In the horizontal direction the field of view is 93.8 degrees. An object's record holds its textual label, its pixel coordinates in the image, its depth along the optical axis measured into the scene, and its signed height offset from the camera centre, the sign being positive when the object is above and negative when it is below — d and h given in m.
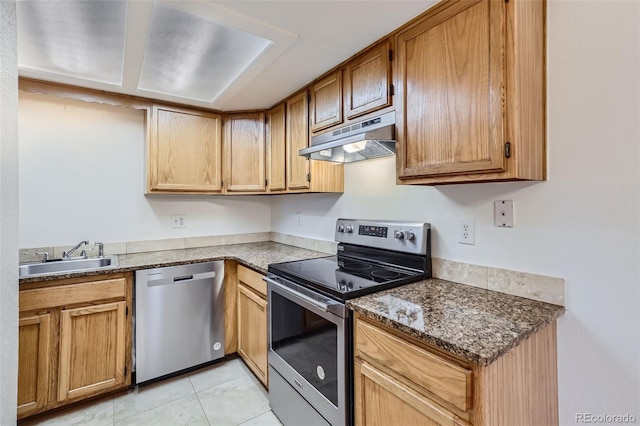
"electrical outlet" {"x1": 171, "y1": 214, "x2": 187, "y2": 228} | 2.69 -0.08
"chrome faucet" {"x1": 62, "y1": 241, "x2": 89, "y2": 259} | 2.14 -0.28
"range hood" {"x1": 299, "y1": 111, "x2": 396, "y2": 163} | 1.44 +0.37
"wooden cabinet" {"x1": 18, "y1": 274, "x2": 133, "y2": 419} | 1.70 -0.78
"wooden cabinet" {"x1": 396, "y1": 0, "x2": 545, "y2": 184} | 1.04 +0.46
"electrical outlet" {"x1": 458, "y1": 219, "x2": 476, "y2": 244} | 1.43 -0.10
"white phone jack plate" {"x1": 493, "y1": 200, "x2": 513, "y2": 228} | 1.29 -0.01
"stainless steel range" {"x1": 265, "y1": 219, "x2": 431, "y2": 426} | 1.29 -0.48
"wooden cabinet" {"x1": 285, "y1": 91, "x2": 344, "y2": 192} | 2.15 +0.34
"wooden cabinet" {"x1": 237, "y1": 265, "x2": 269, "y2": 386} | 1.96 -0.78
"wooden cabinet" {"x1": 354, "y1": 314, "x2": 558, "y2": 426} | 0.84 -0.55
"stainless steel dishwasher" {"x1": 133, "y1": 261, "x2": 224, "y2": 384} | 2.02 -0.76
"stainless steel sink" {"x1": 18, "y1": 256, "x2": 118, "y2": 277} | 2.00 -0.37
